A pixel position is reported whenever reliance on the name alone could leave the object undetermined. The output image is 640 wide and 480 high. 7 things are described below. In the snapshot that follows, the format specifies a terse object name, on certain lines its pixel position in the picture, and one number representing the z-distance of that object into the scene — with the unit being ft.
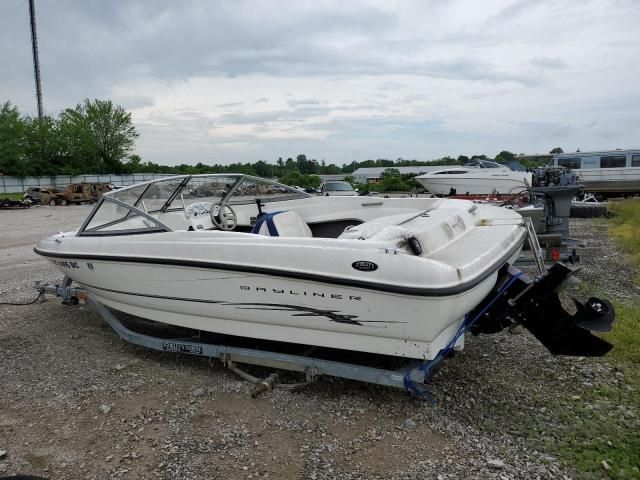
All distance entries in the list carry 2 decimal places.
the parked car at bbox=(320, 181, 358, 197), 53.67
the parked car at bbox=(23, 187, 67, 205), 82.79
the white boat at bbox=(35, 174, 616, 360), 9.22
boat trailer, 9.68
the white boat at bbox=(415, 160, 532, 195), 53.67
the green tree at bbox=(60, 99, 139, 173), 148.05
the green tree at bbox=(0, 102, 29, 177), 122.11
